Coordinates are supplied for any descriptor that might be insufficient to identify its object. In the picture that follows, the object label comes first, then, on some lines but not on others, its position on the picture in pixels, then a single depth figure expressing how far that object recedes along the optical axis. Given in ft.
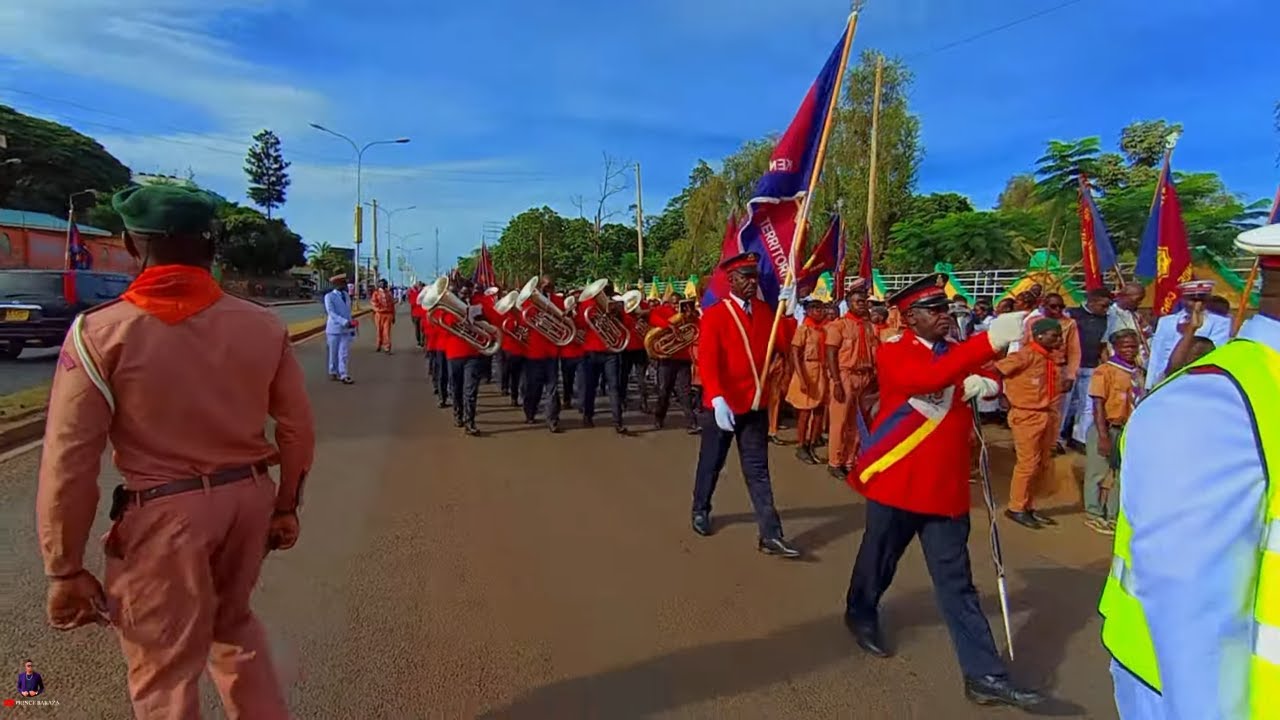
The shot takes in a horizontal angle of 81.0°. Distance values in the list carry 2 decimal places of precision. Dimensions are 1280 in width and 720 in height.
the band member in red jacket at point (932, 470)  10.13
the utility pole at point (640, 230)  124.36
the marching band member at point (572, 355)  30.04
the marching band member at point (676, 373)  30.48
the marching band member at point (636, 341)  31.65
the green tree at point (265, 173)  272.51
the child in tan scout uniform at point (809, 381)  25.36
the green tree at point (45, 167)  163.32
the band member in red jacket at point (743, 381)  15.62
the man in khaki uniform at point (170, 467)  6.27
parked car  41.24
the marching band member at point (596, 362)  29.60
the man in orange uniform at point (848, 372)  23.13
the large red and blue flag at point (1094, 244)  24.77
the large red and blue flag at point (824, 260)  31.14
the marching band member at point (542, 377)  28.86
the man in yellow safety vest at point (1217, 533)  3.87
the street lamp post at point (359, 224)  119.34
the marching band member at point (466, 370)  27.84
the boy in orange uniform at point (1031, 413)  18.53
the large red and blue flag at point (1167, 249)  22.22
